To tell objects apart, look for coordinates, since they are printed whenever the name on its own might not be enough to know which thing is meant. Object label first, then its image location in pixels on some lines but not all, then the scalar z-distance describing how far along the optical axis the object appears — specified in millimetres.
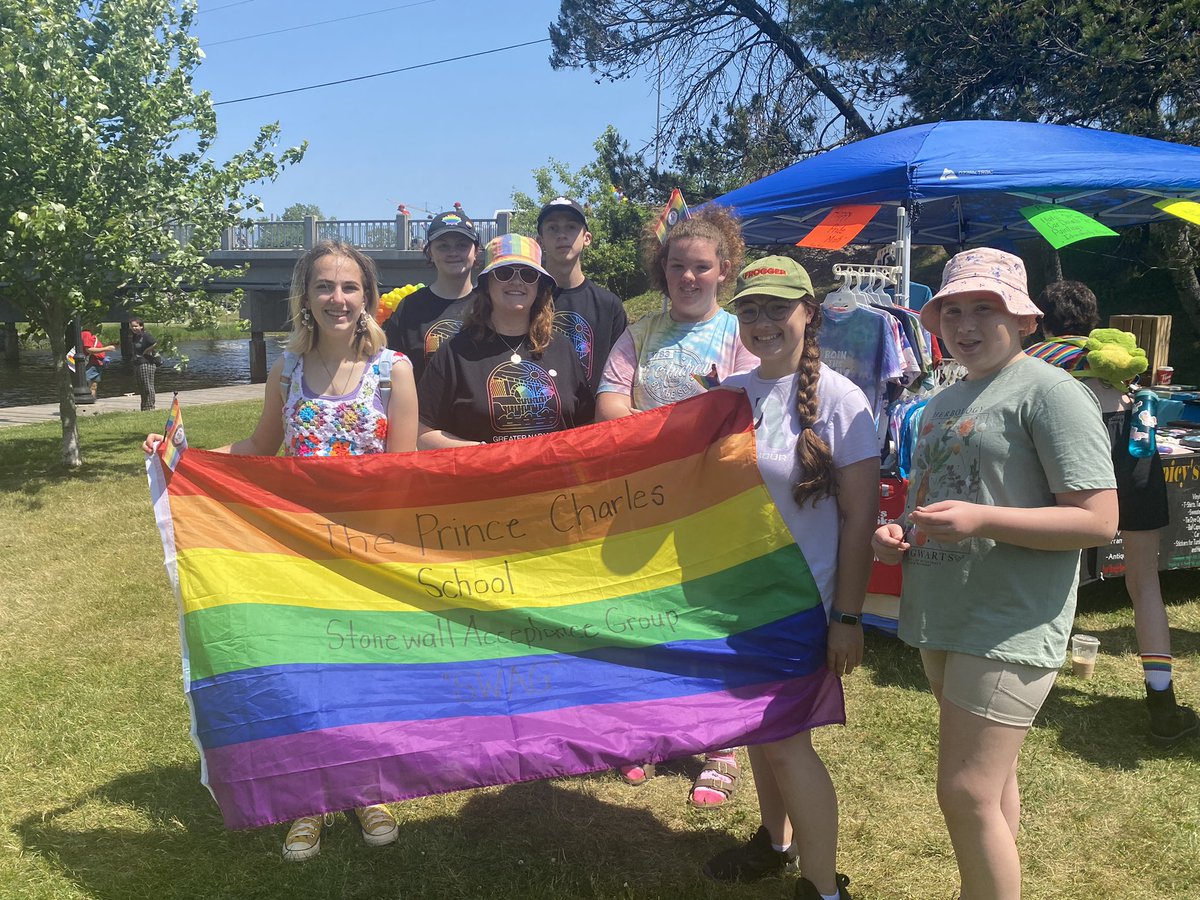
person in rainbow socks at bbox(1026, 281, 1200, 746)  3936
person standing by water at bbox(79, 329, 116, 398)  18062
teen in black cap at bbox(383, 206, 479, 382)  3887
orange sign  7148
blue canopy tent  7012
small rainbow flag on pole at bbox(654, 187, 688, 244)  3711
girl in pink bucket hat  1990
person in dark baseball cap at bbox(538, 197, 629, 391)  3678
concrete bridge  25634
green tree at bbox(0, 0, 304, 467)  8992
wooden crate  7871
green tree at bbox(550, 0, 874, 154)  16891
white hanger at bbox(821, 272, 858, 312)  5199
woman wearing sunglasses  3252
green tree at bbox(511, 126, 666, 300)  22852
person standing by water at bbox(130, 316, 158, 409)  16484
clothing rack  5758
